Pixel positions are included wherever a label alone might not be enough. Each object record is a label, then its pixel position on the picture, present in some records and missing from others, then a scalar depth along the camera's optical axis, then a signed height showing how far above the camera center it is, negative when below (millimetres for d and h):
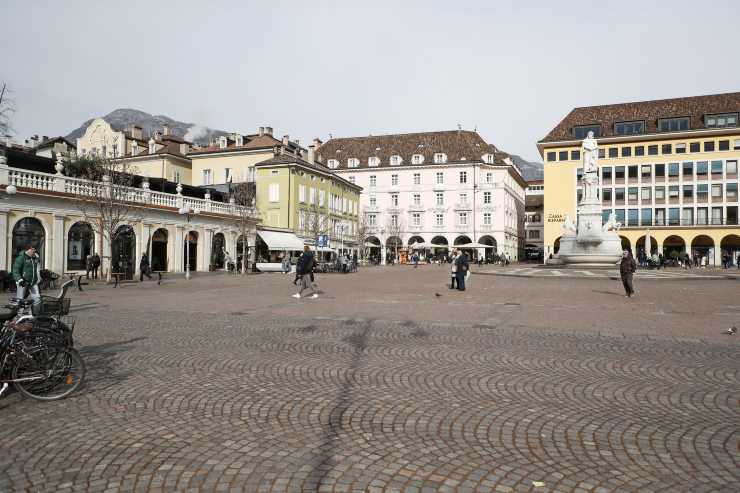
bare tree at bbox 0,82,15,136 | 25062 +5806
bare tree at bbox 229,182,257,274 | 43822 +4499
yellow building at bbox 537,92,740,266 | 64500 +9925
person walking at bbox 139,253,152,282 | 28250 -867
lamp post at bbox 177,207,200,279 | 32031 +2611
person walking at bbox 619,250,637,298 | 18156 -700
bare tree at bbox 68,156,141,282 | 28547 +2808
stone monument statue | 36906 +1165
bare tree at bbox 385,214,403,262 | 80444 +3500
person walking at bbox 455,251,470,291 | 21547 -830
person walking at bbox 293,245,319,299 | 18266 -593
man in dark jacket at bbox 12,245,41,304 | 10469 -394
